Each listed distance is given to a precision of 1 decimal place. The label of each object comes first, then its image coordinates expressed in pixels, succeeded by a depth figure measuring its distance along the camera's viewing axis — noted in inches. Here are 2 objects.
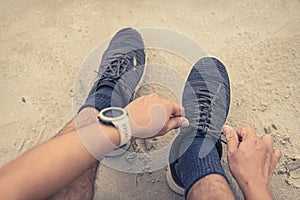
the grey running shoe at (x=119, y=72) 45.1
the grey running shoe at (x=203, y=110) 43.2
